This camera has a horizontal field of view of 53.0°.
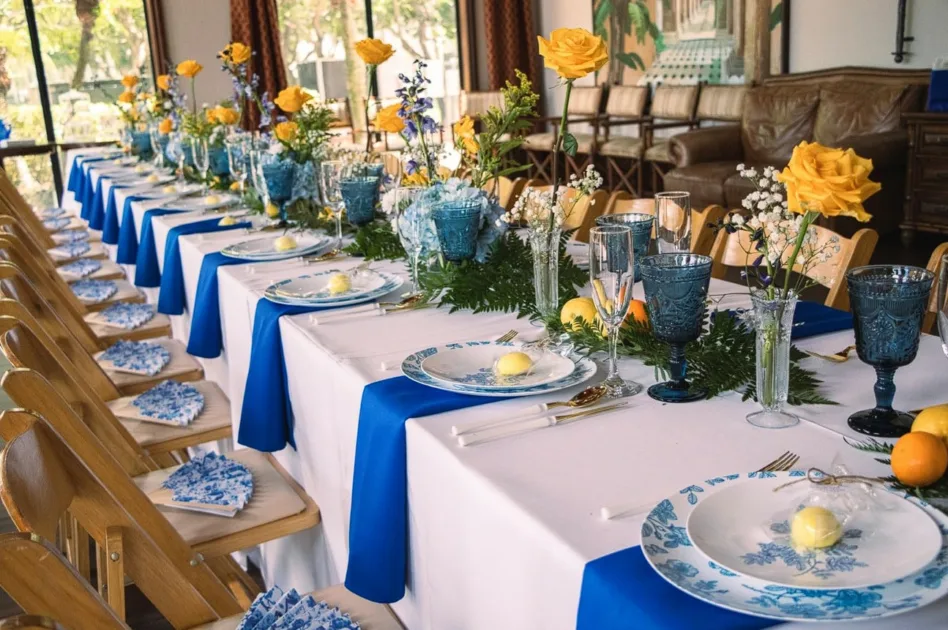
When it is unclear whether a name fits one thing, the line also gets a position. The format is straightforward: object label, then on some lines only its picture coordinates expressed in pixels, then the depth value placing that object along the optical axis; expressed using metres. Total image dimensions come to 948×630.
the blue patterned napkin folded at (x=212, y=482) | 1.79
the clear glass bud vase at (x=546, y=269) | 1.59
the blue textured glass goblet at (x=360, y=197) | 2.42
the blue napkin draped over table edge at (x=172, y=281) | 2.93
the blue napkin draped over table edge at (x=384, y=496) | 1.27
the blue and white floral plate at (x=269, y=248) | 2.47
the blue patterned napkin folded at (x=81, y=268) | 4.12
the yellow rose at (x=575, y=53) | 1.52
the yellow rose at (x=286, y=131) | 2.83
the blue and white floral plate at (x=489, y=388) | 1.29
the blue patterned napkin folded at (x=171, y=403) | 2.29
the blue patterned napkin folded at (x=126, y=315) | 3.20
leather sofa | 5.32
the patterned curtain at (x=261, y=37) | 8.51
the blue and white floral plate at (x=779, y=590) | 0.74
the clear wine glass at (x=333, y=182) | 2.36
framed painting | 6.64
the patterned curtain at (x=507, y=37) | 9.23
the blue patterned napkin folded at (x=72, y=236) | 5.00
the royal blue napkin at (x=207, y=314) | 2.45
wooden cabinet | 5.03
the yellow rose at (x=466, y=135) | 2.09
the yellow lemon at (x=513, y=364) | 1.36
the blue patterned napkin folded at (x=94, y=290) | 3.65
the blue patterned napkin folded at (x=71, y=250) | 4.58
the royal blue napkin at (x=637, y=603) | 0.77
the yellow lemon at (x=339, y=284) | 1.97
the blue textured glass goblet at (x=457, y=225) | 1.84
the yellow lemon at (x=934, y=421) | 0.98
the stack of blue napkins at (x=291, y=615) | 1.33
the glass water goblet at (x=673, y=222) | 1.66
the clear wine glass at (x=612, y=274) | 1.26
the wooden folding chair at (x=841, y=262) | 2.03
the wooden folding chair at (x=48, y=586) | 0.88
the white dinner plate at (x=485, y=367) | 1.34
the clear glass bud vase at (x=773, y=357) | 1.12
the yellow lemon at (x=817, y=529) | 0.83
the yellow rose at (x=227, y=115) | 3.75
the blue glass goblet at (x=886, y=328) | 1.10
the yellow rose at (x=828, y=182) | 1.03
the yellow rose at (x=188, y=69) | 4.14
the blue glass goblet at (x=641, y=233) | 1.77
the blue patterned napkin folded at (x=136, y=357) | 2.71
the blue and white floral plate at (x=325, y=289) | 1.91
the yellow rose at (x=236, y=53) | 3.46
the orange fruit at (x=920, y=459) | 0.93
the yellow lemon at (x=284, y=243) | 2.51
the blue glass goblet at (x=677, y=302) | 1.21
